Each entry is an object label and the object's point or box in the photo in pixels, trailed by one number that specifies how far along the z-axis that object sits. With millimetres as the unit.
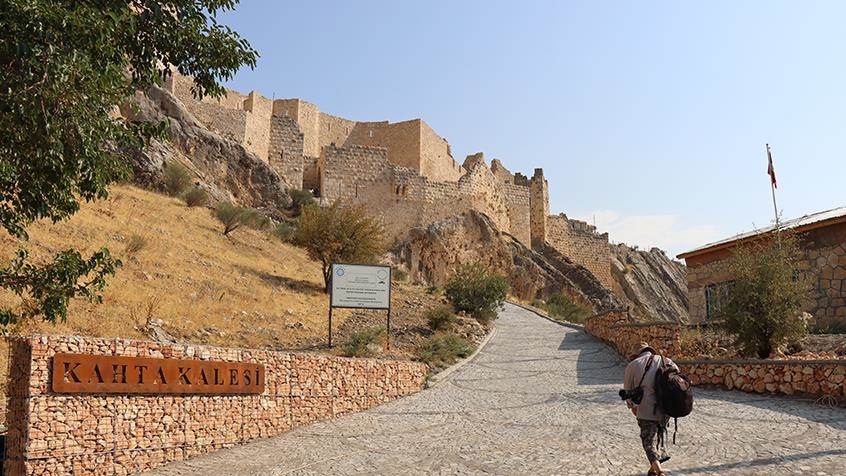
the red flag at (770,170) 17225
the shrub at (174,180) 25125
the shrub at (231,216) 23303
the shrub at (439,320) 17609
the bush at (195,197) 24516
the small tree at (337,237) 21062
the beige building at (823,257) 15086
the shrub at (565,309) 27844
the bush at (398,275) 27291
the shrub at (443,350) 14531
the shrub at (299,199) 30612
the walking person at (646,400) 6602
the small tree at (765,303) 11938
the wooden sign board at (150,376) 6859
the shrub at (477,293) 20688
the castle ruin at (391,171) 32562
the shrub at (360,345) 13195
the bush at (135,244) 15839
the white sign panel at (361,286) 14641
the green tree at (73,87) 5520
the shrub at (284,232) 26031
